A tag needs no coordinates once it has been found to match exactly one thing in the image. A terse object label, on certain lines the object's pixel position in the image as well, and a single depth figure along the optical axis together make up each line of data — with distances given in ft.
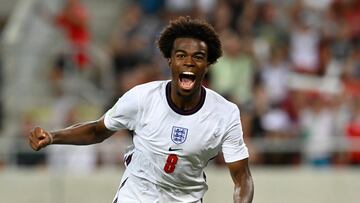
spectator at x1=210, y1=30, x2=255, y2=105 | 88.99
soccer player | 49.47
